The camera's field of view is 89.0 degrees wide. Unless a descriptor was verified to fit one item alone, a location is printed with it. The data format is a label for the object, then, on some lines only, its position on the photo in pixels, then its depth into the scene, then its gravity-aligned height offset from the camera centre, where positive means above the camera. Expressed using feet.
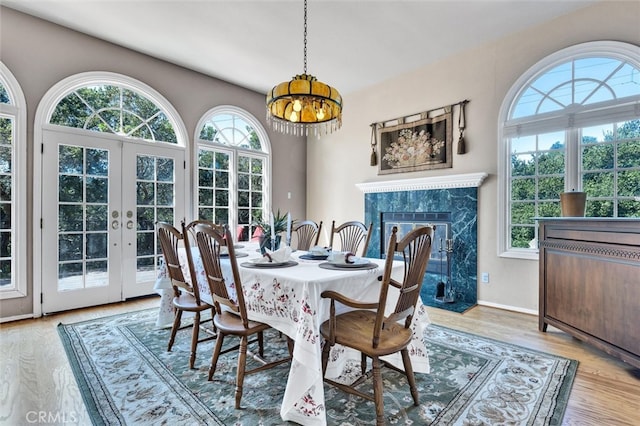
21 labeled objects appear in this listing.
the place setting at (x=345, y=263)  6.36 -1.03
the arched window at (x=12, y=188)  10.37 +0.78
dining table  5.09 -1.70
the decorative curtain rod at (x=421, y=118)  12.92 +4.03
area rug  5.46 -3.40
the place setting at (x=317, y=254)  7.76 -0.99
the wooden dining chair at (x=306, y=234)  11.00 -0.72
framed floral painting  13.51 +3.02
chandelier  7.61 +2.78
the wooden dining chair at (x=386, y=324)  4.97 -1.99
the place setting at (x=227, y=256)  7.96 -1.05
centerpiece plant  7.95 -0.44
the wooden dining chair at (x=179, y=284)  7.18 -1.70
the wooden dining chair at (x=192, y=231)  10.12 -0.60
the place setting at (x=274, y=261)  6.68 -1.02
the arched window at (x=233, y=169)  15.29 +2.21
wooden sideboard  6.95 -1.64
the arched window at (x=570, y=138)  9.76 +2.50
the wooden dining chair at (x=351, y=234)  9.62 -0.66
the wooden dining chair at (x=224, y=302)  5.70 -1.70
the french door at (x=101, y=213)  11.19 -0.01
